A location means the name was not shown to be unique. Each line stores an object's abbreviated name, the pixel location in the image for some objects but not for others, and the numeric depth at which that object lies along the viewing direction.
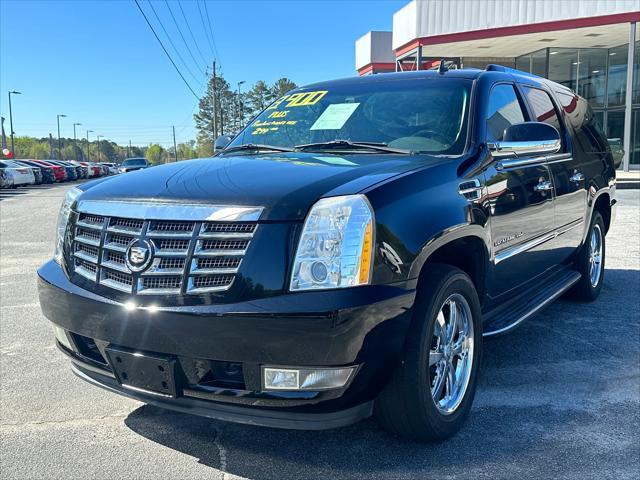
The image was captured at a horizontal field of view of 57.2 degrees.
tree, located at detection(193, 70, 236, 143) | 87.81
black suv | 2.30
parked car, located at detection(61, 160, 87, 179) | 41.72
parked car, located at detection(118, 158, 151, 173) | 37.00
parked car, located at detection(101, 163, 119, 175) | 55.47
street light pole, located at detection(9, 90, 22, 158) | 60.52
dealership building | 22.05
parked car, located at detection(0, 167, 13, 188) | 26.01
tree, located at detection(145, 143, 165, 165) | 129.75
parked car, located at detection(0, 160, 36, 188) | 26.89
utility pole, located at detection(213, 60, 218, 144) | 47.38
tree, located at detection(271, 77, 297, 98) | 86.67
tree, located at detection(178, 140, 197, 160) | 126.19
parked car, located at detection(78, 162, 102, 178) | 47.34
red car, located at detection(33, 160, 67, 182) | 35.16
